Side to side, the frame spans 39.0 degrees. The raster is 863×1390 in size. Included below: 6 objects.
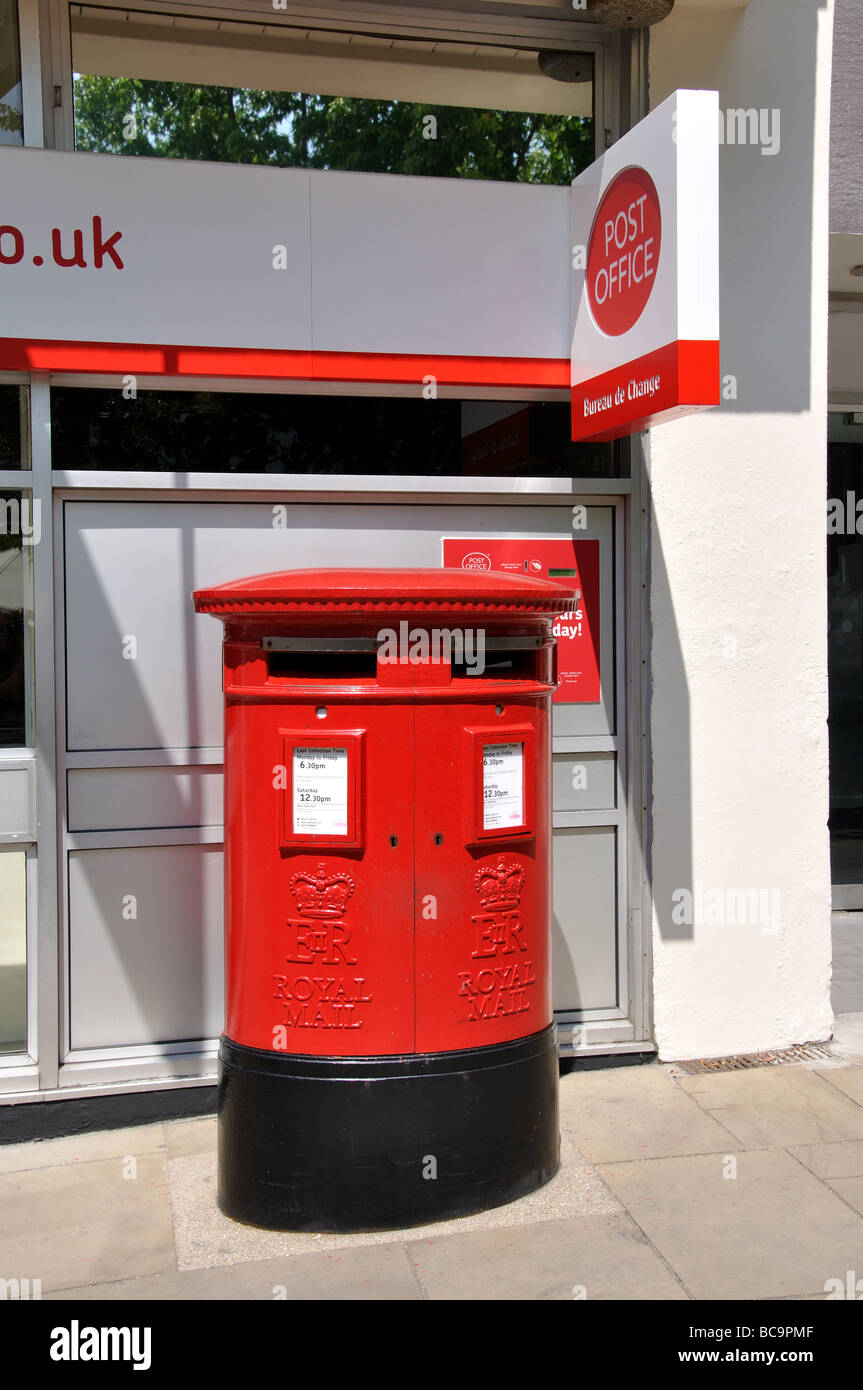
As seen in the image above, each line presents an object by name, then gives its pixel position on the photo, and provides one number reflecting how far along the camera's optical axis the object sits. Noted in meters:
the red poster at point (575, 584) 5.11
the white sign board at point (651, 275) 3.99
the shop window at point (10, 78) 4.59
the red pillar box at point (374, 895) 3.68
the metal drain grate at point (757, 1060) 5.16
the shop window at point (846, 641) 7.74
